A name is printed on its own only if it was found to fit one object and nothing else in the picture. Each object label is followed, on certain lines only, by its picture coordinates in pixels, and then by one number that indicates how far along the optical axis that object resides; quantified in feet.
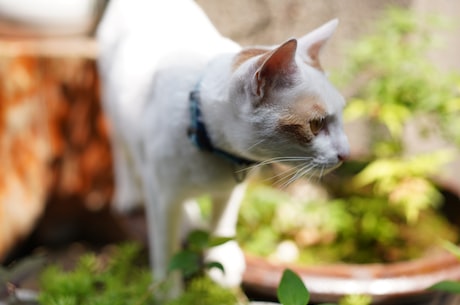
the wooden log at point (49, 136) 4.32
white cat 2.95
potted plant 4.04
